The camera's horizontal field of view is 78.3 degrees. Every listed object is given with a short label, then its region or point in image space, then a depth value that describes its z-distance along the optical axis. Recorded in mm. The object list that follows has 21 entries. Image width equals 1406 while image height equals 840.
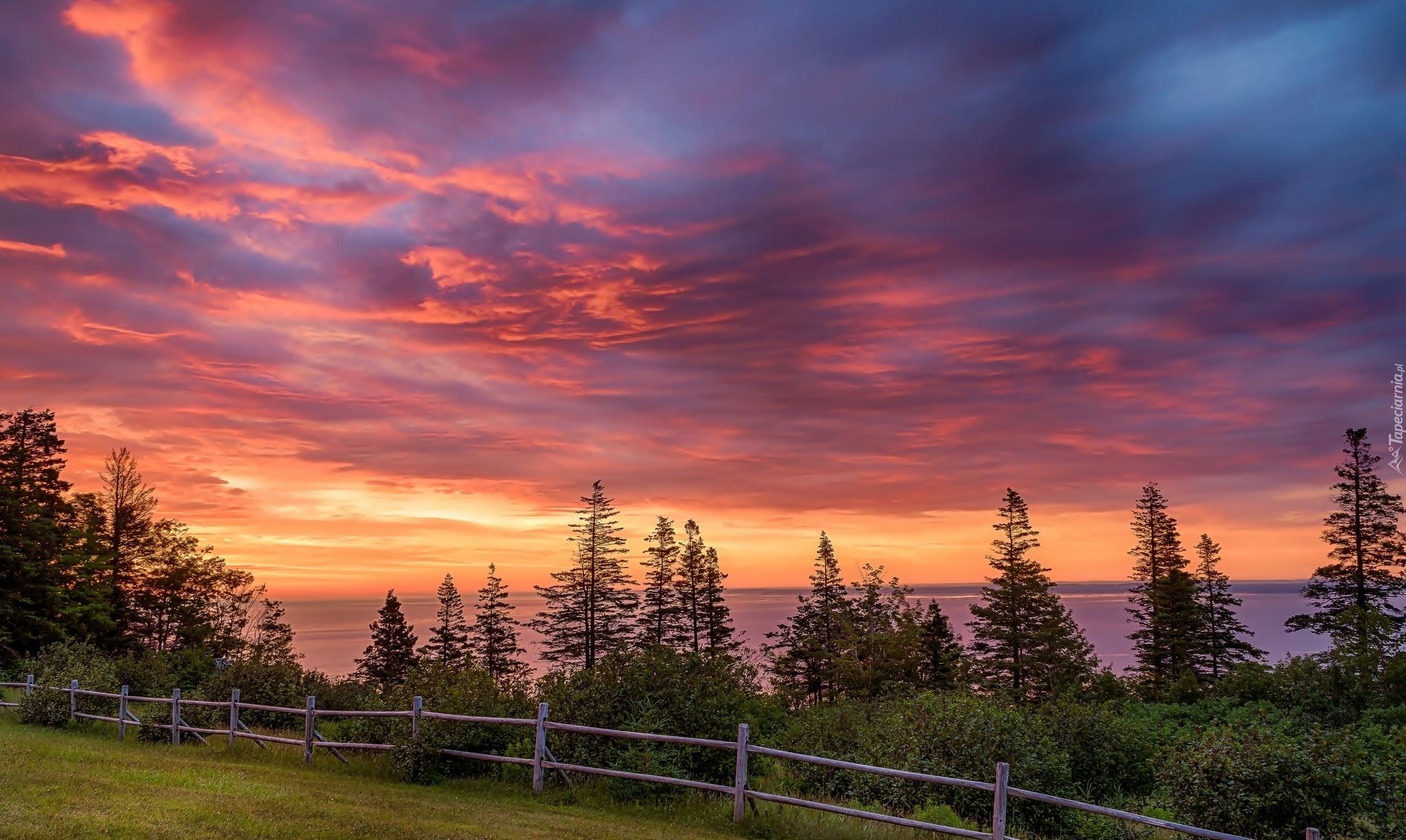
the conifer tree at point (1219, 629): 63625
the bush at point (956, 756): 15945
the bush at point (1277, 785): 13773
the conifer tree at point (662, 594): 76438
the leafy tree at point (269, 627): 70912
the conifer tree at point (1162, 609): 64062
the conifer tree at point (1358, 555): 54156
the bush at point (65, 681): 25500
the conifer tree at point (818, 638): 70062
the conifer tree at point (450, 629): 83250
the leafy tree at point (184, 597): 66438
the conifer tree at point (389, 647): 75625
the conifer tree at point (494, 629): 83062
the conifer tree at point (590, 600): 74562
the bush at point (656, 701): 17438
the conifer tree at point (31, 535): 51438
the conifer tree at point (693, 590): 76250
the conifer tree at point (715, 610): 75938
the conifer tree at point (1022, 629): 59625
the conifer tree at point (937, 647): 67125
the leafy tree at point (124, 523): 64750
